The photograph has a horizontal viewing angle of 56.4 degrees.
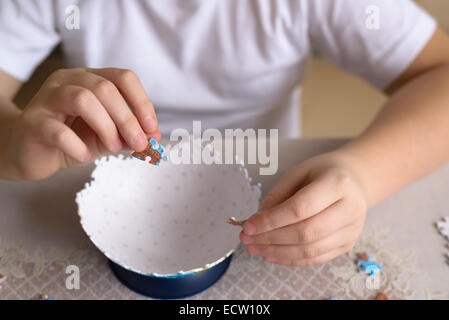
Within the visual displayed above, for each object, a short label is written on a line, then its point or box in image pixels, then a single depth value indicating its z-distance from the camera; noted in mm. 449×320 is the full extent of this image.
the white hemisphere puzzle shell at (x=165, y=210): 404
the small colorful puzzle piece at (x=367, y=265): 409
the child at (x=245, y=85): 328
